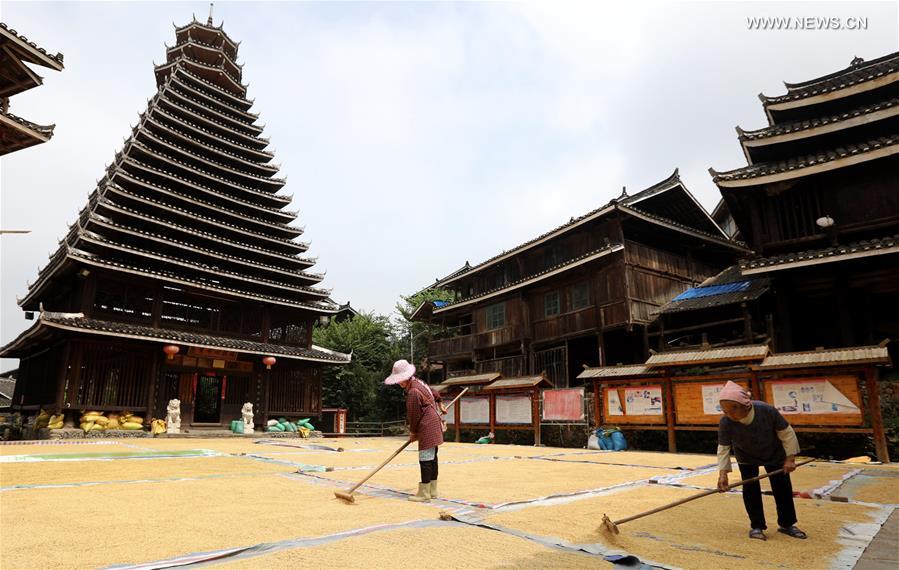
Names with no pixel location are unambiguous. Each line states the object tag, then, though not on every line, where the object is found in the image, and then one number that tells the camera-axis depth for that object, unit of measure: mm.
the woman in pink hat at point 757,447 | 3576
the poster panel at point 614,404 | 13203
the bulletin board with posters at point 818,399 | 9398
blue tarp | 15405
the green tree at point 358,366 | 30641
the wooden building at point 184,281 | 17953
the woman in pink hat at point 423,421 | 5027
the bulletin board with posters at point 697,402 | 11422
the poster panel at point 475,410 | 16906
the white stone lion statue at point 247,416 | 20023
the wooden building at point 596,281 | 17406
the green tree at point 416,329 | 32969
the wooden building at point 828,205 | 11758
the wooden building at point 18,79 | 11117
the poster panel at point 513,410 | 15547
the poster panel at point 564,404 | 14305
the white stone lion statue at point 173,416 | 17953
